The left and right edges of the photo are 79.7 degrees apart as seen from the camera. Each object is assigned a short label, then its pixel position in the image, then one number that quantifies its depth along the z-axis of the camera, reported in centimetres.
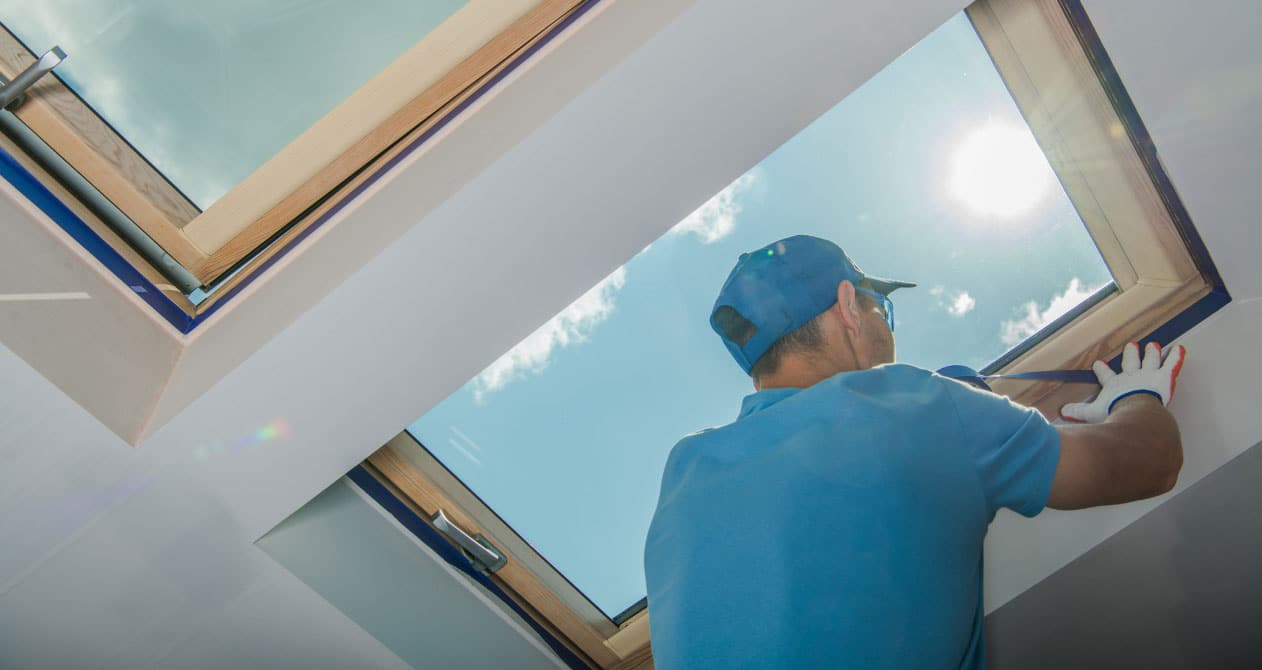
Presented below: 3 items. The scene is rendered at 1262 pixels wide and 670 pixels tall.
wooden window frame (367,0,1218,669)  136
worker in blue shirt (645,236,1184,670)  95
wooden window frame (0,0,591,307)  144
